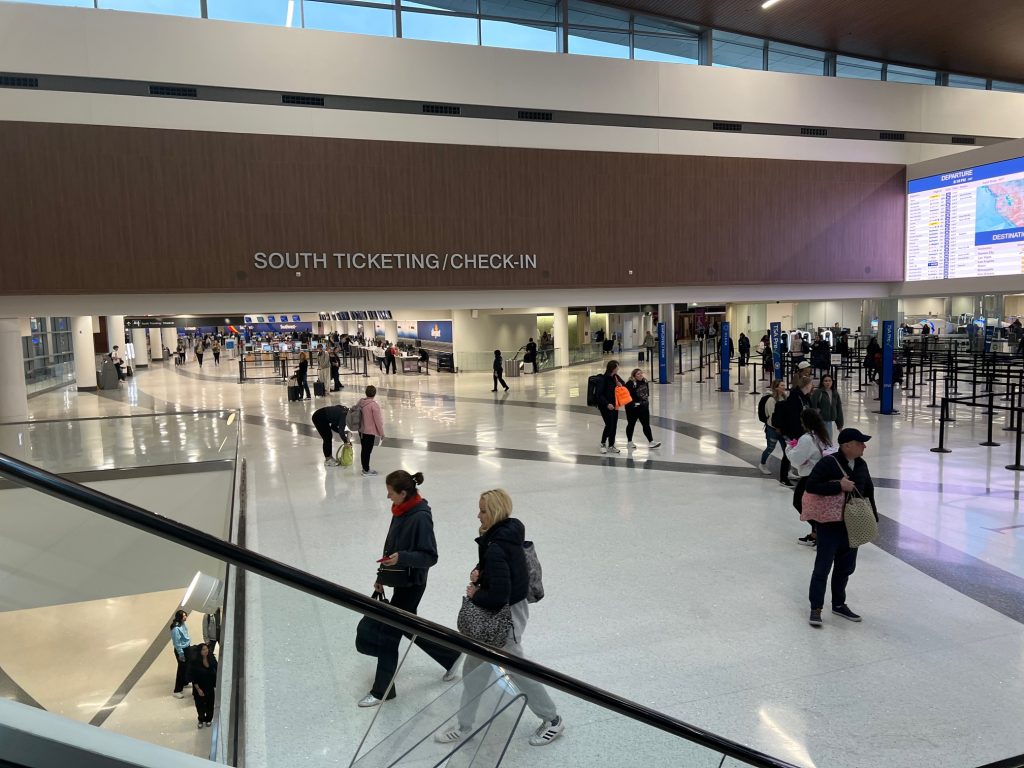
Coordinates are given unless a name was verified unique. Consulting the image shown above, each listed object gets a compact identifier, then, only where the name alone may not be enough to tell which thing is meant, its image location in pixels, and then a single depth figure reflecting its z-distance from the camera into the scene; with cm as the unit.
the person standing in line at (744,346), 2418
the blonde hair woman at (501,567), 360
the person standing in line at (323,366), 2197
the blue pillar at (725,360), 1956
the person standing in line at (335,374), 2274
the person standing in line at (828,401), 890
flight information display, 1520
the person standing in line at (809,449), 627
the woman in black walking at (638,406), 1160
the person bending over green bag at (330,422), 1106
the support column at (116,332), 3206
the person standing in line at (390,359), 2895
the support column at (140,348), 3784
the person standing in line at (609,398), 1110
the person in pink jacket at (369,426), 1025
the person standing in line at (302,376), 2016
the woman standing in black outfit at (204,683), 477
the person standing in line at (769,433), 960
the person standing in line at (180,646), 613
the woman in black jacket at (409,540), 424
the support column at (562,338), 2937
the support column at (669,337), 2234
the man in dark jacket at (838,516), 502
